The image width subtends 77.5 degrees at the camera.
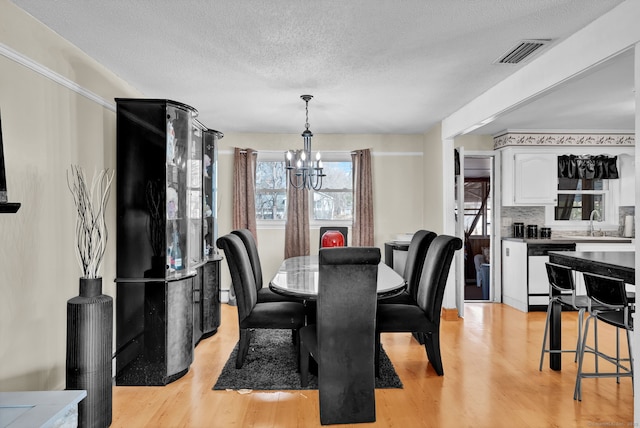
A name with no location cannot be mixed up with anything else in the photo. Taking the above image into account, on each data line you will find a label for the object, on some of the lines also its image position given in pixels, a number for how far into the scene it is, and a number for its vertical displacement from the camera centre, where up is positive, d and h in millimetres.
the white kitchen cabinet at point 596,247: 5082 -418
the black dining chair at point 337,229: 5352 -185
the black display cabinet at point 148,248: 2984 -244
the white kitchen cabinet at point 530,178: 5527 +510
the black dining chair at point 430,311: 3004 -743
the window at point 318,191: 5895 +378
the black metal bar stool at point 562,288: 2938 -601
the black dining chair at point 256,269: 3668 -527
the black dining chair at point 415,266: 3624 -483
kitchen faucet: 5684 -64
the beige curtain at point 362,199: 5727 +234
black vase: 2301 -801
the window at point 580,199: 5758 +225
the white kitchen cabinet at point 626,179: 5645 +502
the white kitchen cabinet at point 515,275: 5199 -813
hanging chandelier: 4102 +607
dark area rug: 2977 -1259
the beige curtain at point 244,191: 5676 +353
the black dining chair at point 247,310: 3070 -744
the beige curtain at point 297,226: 5719 -152
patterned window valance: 5605 +684
